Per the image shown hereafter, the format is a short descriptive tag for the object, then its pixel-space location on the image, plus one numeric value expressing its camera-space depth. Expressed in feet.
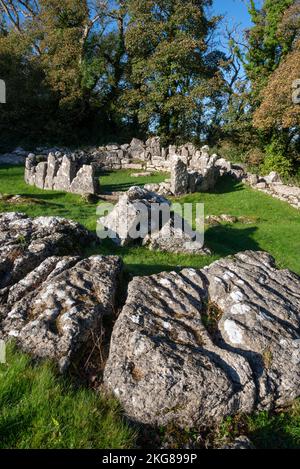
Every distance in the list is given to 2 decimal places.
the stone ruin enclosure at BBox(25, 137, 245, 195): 54.65
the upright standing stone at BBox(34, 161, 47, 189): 56.24
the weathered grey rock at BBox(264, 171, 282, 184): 70.91
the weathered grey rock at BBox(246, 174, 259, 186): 70.23
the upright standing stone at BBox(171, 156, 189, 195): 59.06
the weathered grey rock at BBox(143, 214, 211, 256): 29.17
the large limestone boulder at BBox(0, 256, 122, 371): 12.10
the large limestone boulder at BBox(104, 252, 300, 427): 10.77
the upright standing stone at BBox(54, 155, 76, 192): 54.60
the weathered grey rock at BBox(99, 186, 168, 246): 29.97
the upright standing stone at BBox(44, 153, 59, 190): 55.77
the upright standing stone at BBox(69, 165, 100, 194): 52.49
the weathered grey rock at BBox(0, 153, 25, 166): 75.72
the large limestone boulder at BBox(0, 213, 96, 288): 17.47
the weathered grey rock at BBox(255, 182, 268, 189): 68.59
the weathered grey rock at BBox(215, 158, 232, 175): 76.28
